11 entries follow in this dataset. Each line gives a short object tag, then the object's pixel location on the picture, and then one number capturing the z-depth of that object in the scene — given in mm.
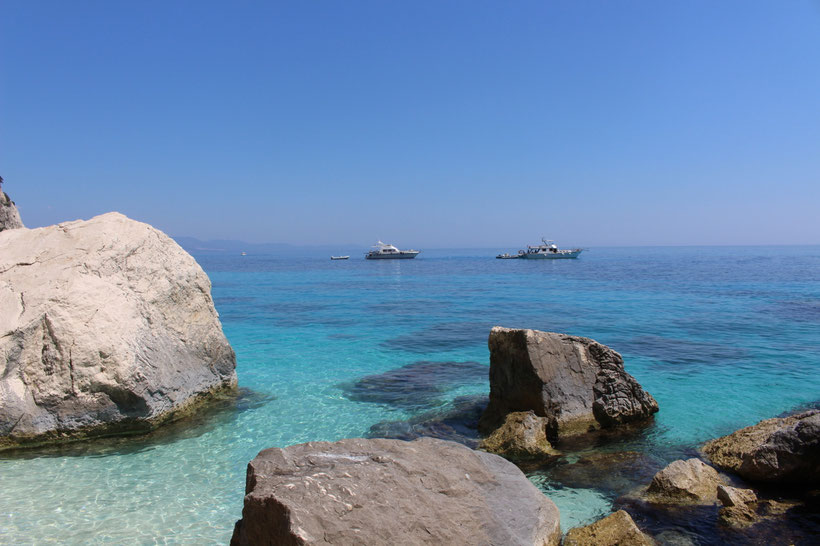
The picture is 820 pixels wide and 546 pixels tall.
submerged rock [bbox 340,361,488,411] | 11945
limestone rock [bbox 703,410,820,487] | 6797
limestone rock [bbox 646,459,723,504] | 6715
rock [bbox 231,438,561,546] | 3990
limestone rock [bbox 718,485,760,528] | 6125
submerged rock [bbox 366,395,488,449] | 9539
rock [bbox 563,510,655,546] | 5520
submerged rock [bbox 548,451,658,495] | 7391
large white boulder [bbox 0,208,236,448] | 8594
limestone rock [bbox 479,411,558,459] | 8375
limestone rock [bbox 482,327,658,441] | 9352
